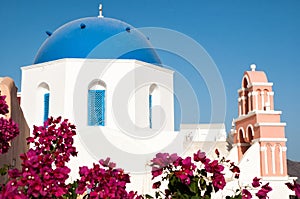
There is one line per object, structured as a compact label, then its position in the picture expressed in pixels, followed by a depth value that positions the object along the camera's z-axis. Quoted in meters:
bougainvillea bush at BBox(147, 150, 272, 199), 2.47
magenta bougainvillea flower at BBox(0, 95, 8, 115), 2.84
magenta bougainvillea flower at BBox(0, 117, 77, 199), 1.99
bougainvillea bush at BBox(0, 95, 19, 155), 2.85
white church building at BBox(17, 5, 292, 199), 9.87
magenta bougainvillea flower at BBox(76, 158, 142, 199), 2.22
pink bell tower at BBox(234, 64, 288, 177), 10.84
